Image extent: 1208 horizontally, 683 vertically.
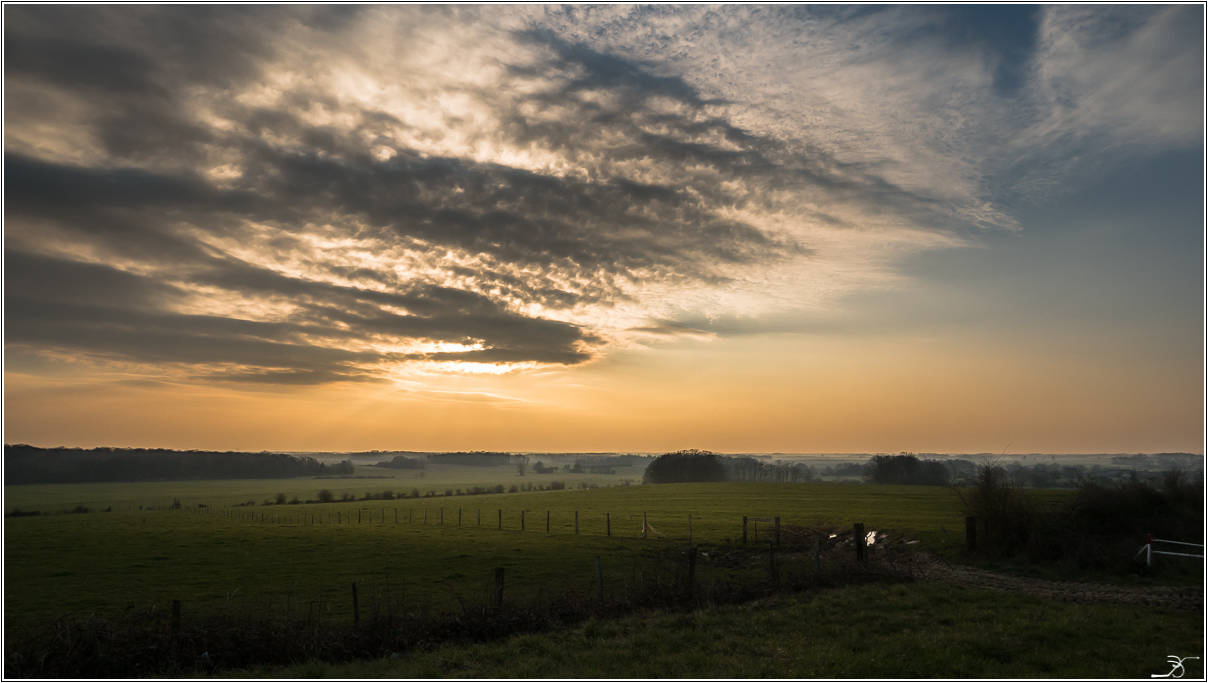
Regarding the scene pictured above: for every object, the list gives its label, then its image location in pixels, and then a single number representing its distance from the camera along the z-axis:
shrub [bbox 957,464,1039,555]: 27.55
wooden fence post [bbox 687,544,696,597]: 17.08
